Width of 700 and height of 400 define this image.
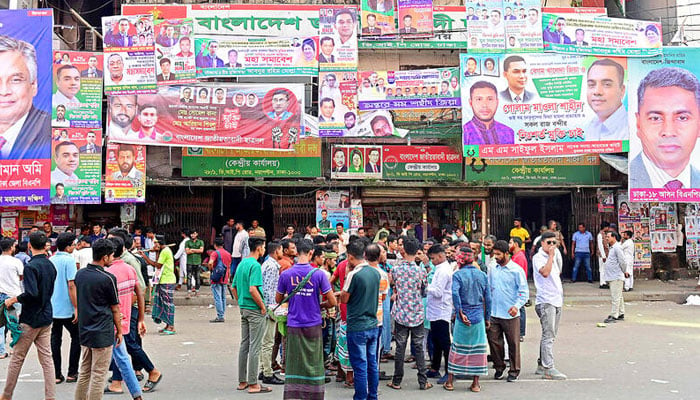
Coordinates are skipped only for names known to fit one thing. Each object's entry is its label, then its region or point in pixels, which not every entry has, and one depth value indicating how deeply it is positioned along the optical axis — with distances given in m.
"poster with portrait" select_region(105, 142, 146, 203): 16.27
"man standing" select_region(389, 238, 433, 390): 7.99
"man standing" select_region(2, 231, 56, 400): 6.91
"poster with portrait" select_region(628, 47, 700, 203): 16.45
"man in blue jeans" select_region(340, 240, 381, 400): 7.12
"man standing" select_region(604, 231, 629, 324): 12.31
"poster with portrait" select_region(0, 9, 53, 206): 15.62
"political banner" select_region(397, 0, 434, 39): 17.17
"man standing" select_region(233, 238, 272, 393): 7.77
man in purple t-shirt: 6.98
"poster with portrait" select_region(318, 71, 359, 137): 16.34
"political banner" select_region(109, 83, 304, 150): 16.22
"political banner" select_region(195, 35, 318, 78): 16.27
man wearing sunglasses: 8.40
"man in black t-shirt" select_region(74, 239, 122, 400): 6.34
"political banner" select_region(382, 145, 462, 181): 17.59
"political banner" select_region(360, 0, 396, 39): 17.05
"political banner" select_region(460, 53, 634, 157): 16.48
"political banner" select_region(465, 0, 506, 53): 16.27
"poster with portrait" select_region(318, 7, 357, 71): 16.33
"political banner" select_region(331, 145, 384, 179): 17.50
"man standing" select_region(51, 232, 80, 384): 7.89
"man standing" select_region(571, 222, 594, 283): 17.66
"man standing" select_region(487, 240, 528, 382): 8.22
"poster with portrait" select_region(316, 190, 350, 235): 17.69
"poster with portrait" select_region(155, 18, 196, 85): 16.14
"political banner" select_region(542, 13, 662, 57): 16.48
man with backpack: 12.83
